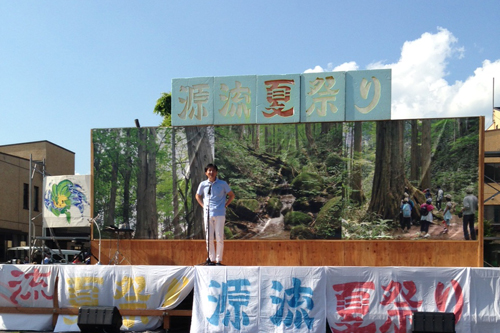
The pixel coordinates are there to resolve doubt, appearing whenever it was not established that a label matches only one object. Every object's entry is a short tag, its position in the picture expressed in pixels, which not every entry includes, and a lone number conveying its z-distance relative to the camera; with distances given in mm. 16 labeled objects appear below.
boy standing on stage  10992
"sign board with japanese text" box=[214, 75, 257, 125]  13312
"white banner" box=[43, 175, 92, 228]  14234
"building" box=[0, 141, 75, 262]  32812
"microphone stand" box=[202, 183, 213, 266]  10883
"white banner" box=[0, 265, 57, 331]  10438
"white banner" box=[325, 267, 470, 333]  9055
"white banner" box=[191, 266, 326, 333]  9258
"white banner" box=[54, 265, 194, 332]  9992
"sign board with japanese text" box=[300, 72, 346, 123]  13047
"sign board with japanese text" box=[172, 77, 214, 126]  13477
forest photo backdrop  12578
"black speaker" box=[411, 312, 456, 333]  8820
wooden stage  12219
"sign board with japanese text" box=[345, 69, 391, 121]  12914
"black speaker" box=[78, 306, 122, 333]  9523
